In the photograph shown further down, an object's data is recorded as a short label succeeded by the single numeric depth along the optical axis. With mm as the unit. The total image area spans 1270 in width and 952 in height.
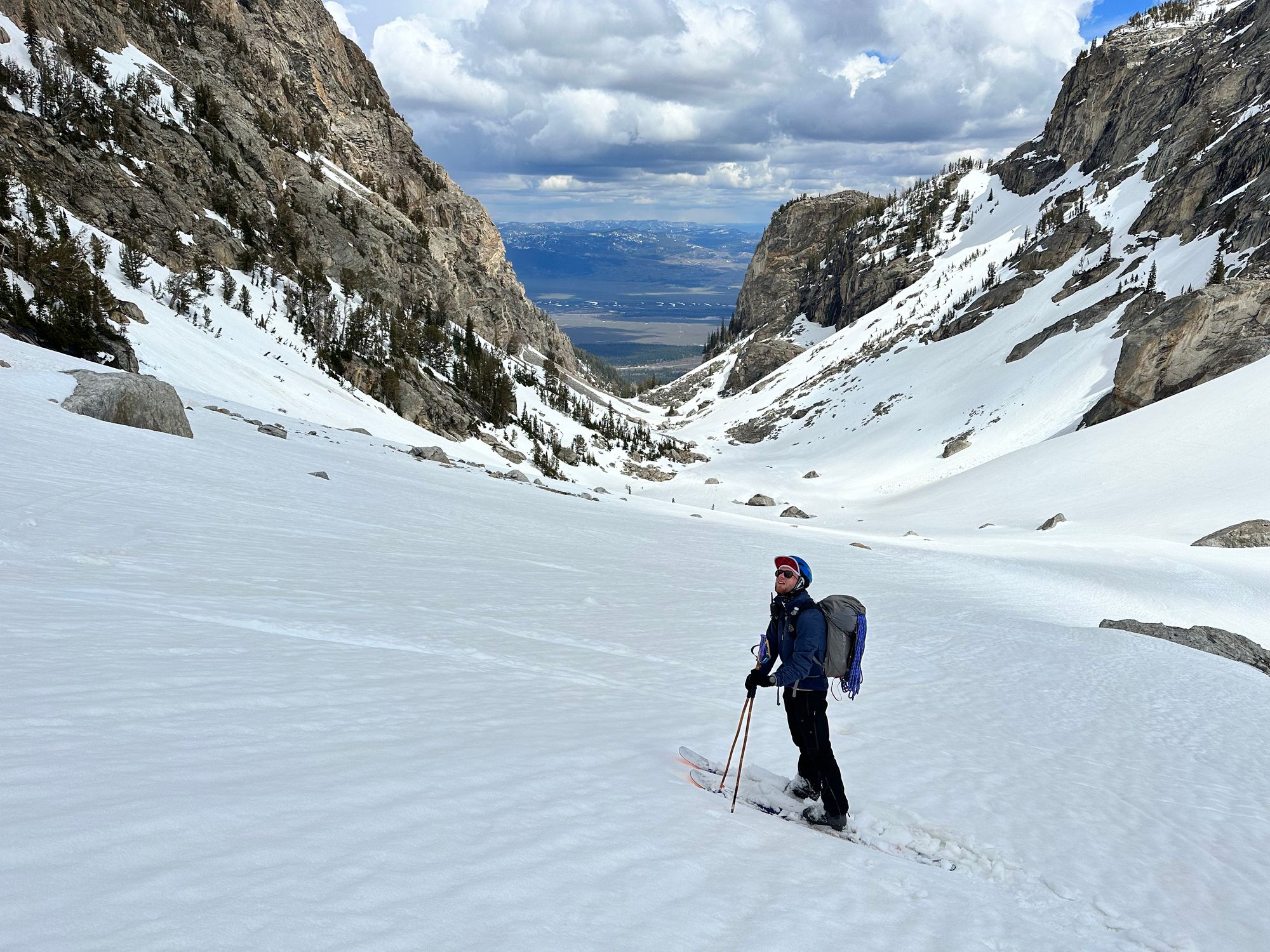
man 5328
